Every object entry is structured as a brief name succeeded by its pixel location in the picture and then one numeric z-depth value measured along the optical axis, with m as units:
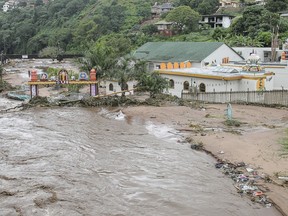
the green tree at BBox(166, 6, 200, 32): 75.00
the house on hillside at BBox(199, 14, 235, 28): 76.00
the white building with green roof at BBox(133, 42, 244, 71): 44.53
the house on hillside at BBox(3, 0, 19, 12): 184.50
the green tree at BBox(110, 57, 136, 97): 34.31
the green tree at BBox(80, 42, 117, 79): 37.31
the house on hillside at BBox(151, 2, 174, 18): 102.51
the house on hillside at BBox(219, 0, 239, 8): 93.25
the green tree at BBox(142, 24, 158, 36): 82.69
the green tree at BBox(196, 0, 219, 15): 84.25
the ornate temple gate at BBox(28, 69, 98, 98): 33.38
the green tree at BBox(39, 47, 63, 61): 99.25
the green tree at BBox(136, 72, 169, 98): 33.66
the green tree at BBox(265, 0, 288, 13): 68.69
